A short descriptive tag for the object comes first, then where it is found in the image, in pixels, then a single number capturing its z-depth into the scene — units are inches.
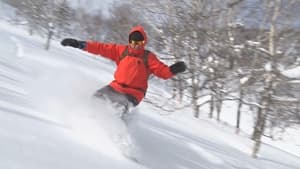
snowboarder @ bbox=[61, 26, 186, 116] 208.1
